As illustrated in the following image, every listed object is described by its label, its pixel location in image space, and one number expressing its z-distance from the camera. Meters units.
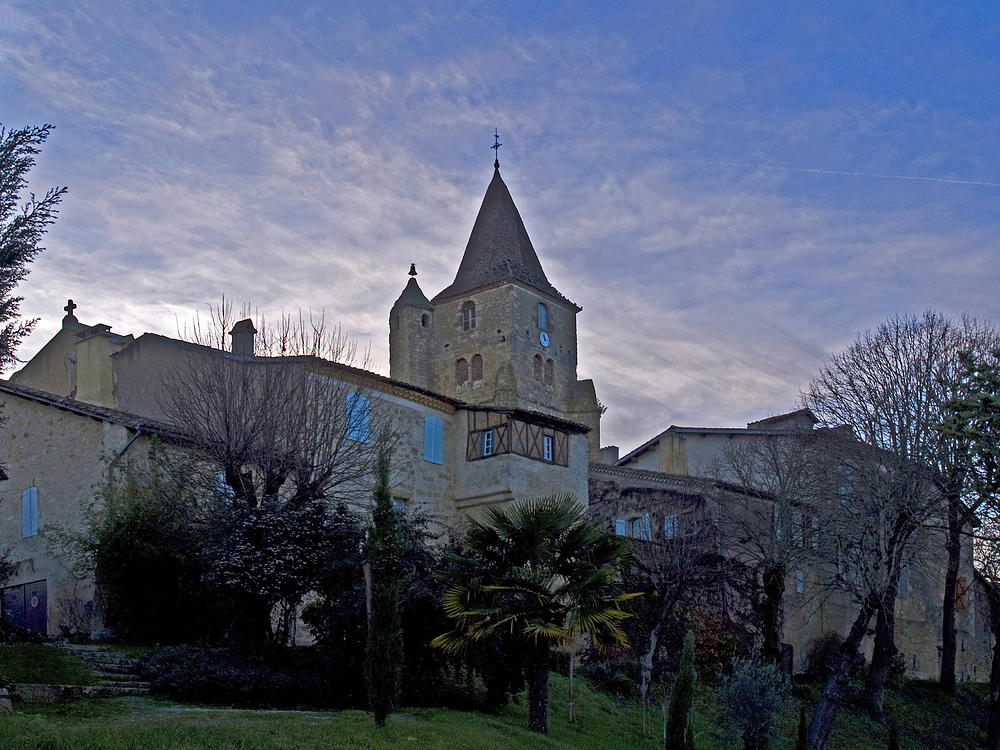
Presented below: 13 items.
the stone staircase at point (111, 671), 15.70
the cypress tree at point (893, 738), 22.98
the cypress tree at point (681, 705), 17.14
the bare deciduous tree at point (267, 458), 19.16
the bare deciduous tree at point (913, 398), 27.33
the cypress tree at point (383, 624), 13.77
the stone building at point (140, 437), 23.55
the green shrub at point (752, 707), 21.55
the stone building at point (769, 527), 31.34
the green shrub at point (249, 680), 16.48
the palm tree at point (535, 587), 17.17
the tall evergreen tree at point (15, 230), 14.73
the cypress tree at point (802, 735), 23.31
